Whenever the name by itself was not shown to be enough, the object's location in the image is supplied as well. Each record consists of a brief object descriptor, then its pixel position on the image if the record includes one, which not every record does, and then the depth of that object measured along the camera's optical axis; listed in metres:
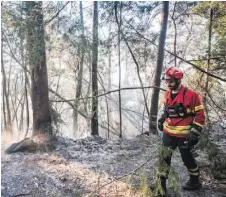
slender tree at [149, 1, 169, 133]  8.15
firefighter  4.12
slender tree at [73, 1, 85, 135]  8.87
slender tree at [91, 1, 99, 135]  9.28
